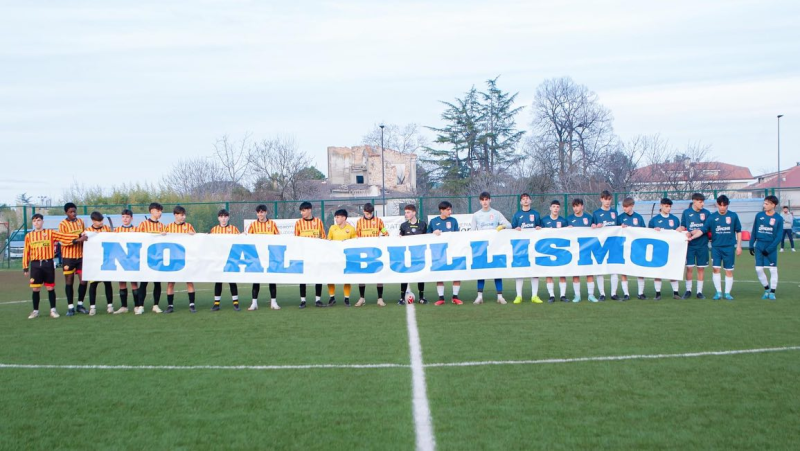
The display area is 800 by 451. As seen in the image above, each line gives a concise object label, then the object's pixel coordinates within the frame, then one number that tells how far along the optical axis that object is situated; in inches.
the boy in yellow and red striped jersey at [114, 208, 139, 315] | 456.8
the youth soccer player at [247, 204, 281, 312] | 467.8
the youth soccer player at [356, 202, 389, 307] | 476.7
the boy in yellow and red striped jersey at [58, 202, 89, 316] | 446.9
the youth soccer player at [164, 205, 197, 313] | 453.1
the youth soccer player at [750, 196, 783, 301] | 450.3
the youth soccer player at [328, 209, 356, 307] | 465.8
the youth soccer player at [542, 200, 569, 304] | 468.1
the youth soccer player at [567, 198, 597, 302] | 468.8
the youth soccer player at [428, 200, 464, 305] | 468.4
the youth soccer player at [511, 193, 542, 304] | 474.3
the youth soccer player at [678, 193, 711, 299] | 465.4
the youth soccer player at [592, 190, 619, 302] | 470.0
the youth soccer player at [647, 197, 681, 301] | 468.4
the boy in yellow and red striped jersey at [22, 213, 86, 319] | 429.4
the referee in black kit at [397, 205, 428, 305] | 468.8
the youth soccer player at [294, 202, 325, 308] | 474.7
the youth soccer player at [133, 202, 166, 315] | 452.8
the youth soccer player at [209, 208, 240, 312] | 458.3
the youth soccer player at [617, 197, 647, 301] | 468.4
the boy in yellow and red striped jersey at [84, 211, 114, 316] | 449.1
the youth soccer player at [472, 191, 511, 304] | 476.4
